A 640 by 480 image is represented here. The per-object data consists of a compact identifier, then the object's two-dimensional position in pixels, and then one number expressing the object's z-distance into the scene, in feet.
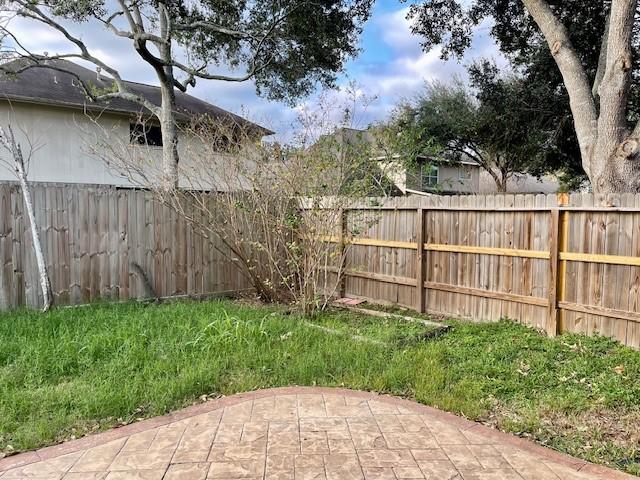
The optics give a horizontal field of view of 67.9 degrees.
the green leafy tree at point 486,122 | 44.19
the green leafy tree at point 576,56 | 19.85
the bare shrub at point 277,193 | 21.02
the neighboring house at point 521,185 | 91.81
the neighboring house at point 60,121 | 39.34
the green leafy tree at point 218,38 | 32.96
